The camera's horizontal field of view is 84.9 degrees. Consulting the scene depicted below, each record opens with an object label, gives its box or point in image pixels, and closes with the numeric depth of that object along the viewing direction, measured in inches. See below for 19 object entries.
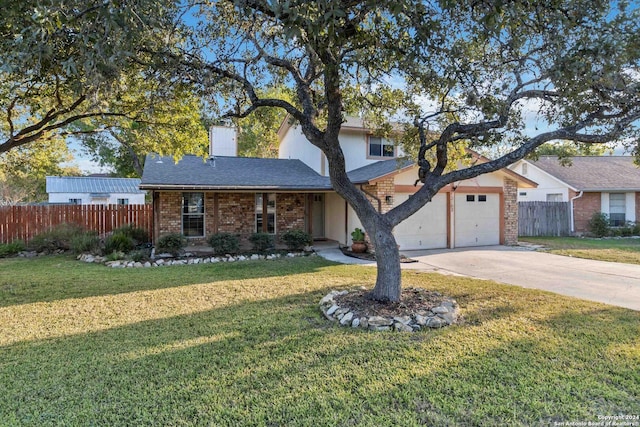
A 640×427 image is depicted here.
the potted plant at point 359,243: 479.8
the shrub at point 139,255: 426.0
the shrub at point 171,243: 444.8
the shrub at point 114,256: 425.4
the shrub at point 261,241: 486.6
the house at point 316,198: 482.9
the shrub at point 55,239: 484.7
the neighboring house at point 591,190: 692.7
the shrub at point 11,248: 466.9
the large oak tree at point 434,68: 181.8
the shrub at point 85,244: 461.4
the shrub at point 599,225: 664.4
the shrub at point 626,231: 677.3
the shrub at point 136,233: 523.2
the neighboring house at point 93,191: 967.6
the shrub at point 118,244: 461.1
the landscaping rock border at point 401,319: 201.5
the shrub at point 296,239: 490.6
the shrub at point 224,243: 461.1
